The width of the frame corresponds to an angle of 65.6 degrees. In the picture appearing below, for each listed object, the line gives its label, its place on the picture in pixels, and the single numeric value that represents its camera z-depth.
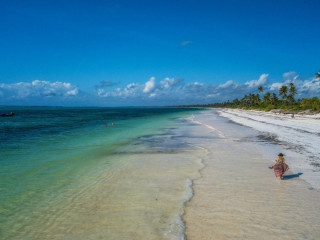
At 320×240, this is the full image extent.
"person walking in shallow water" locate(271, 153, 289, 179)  11.06
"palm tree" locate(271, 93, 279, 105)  119.38
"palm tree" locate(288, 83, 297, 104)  106.25
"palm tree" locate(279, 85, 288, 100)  109.64
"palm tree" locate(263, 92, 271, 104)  130.05
